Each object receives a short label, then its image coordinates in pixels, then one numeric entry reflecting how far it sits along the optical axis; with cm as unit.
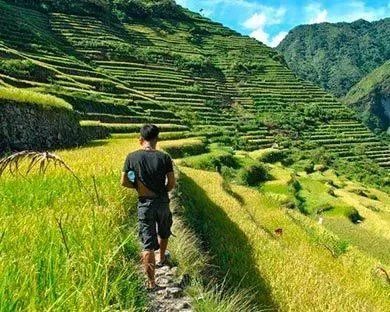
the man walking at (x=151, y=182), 630
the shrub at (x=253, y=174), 4880
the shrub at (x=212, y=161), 4178
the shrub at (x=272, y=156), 6994
